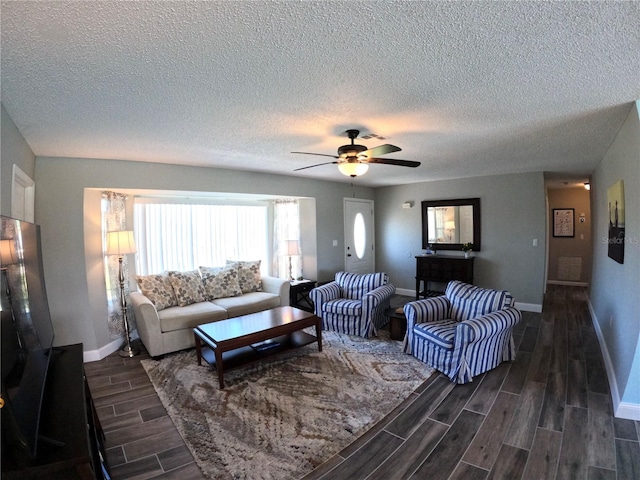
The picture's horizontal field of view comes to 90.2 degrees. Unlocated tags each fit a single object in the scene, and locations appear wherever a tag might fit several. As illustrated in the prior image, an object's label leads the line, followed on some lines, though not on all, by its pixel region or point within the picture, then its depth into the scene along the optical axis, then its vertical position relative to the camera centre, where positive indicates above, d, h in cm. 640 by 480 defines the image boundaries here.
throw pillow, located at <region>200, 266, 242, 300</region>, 455 -67
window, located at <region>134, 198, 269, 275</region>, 455 +3
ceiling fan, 275 +67
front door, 655 -5
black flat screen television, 110 -44
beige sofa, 367 -99
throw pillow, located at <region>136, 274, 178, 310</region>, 400 -67
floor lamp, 378 -15
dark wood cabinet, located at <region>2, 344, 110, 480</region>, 108 -78
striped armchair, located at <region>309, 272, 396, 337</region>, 424 -96
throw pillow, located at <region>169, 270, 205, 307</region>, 423 -68
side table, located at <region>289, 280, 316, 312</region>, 531 -101
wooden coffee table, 313 -104
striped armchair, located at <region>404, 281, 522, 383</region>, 303 -101
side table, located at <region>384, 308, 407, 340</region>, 406 -119
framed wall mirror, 582 +16
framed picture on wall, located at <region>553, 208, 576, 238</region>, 725 +17
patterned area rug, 215 -145
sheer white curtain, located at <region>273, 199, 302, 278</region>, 586 +4
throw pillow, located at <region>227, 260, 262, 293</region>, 491 -63
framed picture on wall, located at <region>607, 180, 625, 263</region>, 279 +7
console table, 564 -70
